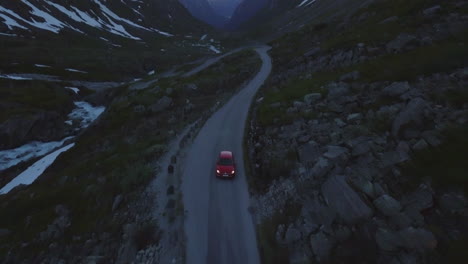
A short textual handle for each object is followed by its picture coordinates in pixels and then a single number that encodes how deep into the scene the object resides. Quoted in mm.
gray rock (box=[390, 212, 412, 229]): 10914
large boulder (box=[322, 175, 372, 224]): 12375
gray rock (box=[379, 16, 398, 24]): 40356
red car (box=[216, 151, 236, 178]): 20359
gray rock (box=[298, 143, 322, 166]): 17966
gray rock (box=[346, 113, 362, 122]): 19753
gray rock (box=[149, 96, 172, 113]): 44625
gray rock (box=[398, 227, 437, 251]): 9859
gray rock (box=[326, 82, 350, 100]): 25891
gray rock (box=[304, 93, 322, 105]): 27547
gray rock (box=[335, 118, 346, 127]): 19878
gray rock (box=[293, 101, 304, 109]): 27362
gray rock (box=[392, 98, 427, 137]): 15339
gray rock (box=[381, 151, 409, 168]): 13438
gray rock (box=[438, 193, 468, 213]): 10281
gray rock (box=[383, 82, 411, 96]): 19922
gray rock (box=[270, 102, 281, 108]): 30517
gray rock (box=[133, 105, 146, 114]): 45244
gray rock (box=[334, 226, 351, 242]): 12148
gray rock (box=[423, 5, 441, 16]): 34212
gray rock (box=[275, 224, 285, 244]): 14156
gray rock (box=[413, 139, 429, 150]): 13328
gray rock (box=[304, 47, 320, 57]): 45950
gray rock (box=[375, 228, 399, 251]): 10602
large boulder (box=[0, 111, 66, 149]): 45281
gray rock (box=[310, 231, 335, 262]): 12125
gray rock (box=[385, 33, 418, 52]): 30578
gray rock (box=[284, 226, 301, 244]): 13584
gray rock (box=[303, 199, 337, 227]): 13391
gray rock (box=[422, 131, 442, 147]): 13203
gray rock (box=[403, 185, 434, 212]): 11023
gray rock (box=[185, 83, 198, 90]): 51125
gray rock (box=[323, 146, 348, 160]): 15836
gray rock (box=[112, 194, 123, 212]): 20234
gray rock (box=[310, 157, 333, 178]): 15695
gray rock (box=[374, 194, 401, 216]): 11516
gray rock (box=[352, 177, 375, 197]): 12828
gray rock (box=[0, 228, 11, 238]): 22828
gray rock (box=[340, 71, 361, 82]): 28281
